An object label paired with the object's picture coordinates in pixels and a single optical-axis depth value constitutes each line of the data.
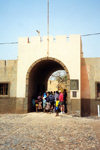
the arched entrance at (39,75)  13.40
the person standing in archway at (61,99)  12.43
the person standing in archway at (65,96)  13.23
